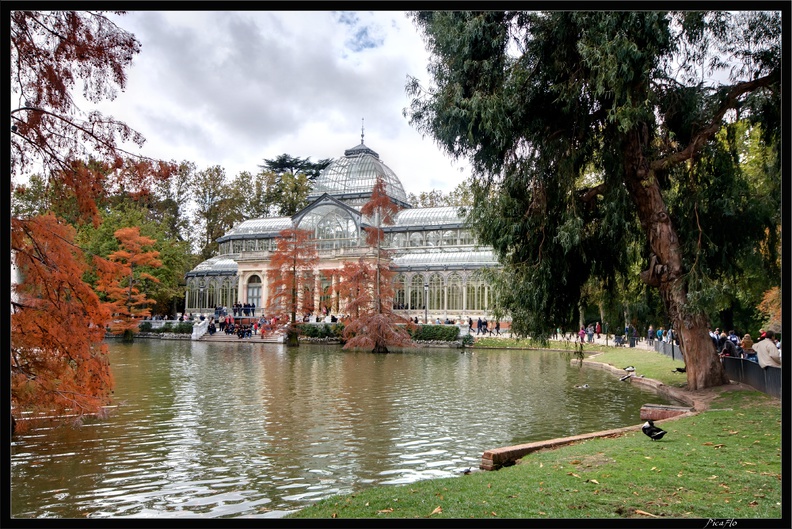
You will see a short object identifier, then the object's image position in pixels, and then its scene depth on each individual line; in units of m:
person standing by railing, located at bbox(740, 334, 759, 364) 16.17
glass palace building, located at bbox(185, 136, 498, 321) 45.03
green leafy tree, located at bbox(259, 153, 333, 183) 68.81
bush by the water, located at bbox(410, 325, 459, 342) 34.31
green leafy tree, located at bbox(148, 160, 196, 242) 59.22
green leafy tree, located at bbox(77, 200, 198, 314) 41.09
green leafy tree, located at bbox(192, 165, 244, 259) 61.06
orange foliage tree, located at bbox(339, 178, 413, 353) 29.84
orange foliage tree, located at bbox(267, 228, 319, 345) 35.19
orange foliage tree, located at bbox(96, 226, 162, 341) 34.62
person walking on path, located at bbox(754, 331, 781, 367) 11.87
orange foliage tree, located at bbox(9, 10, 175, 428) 6.88
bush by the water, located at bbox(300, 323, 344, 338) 35.34
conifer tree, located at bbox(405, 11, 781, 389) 11.25
